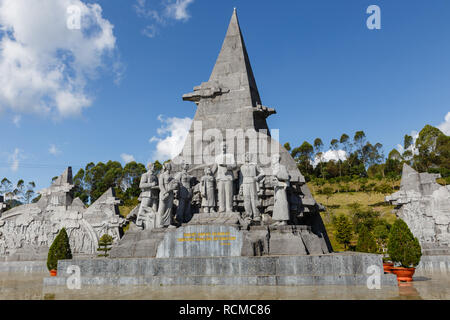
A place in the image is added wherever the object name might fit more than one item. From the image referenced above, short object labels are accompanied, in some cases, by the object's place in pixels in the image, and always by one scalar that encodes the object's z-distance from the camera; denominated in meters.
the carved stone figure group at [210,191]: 9.62
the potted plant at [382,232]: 17.82
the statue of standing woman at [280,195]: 9.06
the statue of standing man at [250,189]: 9.79
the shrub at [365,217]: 26.38
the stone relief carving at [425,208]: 14.92
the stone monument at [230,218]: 7.73
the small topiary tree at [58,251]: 10.84
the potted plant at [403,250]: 8.00
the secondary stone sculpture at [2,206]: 17.39
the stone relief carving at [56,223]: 15.84
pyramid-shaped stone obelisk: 11.41
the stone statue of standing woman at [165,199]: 9.70
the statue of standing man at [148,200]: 10.07
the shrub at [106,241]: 14.41
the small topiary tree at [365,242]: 12.49
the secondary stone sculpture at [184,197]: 10.40
